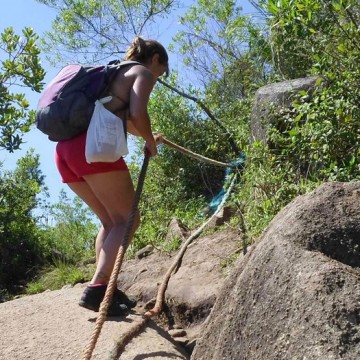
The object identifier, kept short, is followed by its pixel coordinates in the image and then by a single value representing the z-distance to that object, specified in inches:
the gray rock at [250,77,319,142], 269.3
